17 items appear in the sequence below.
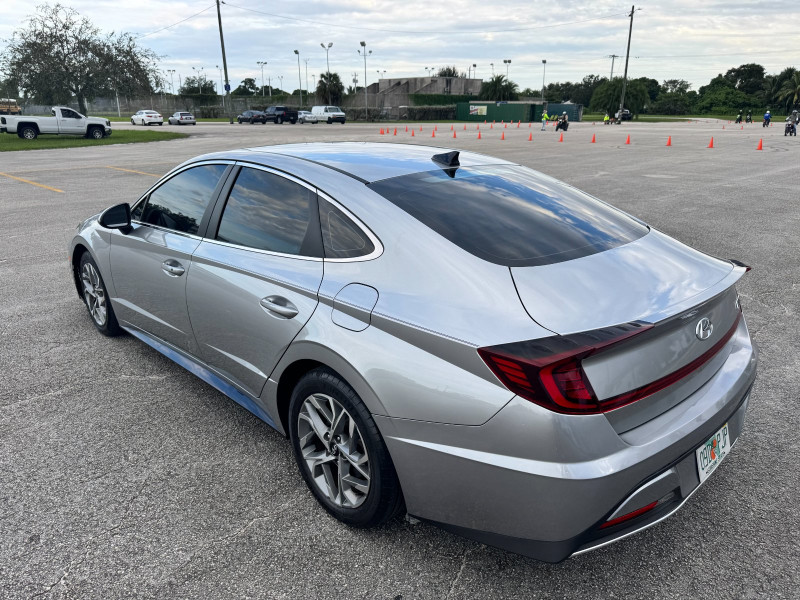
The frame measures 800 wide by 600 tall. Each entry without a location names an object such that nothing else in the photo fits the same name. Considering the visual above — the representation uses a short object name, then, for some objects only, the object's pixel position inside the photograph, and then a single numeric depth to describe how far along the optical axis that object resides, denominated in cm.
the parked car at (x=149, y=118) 5459
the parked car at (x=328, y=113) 6012
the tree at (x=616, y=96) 8775
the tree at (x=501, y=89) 9881
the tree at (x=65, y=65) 3678
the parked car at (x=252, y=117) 5928
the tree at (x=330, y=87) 8881
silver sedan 191
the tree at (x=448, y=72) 12850
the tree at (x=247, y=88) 15431
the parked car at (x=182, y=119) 5459
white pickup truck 2997
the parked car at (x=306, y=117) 6047
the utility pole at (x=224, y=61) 5222
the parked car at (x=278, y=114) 6066
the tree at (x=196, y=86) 13600
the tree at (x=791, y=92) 11100
